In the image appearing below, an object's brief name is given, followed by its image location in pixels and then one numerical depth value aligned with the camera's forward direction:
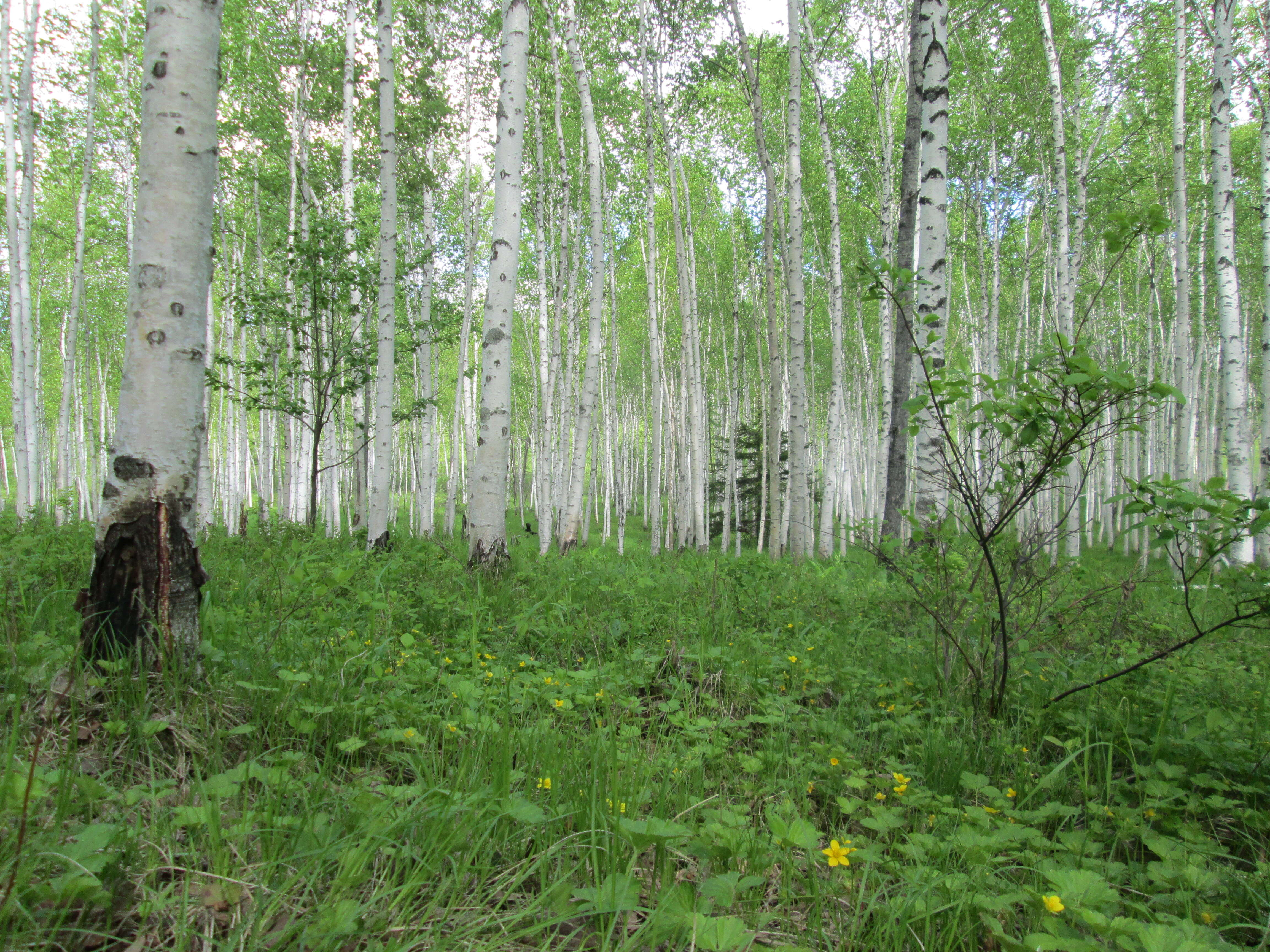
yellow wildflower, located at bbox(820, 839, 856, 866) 1.38
